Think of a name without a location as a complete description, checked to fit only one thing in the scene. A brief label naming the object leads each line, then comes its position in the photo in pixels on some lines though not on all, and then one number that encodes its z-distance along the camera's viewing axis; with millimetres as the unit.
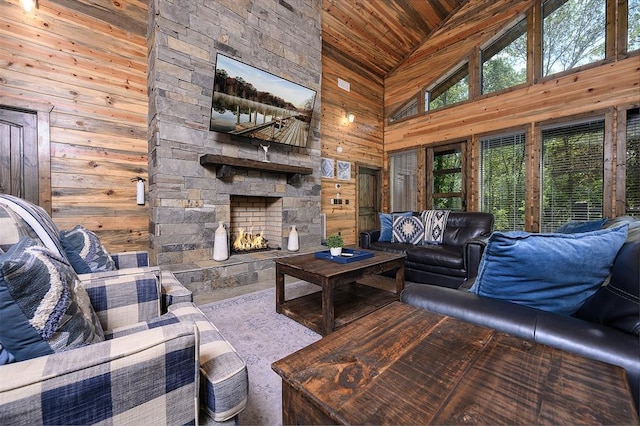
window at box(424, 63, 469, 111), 4988
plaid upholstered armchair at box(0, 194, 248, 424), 586
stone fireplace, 2854
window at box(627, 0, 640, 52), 3398
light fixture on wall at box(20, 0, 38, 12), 2521
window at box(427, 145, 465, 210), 5020
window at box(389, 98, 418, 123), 5648
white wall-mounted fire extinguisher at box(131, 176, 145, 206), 3174
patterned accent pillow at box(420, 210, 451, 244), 3438
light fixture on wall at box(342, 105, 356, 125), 5291
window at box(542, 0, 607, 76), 3715
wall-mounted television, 3068
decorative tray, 2270
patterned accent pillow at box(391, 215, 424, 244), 3500
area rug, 1264
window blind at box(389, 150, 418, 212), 5641
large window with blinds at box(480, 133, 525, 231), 4312
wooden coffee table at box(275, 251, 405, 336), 1878
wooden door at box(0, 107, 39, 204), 2559
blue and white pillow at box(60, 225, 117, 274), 1400
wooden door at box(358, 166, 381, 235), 5785
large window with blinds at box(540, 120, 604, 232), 3689
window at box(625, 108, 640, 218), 3391
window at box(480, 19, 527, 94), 4348
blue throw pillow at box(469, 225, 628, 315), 943
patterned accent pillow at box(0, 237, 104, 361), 649
